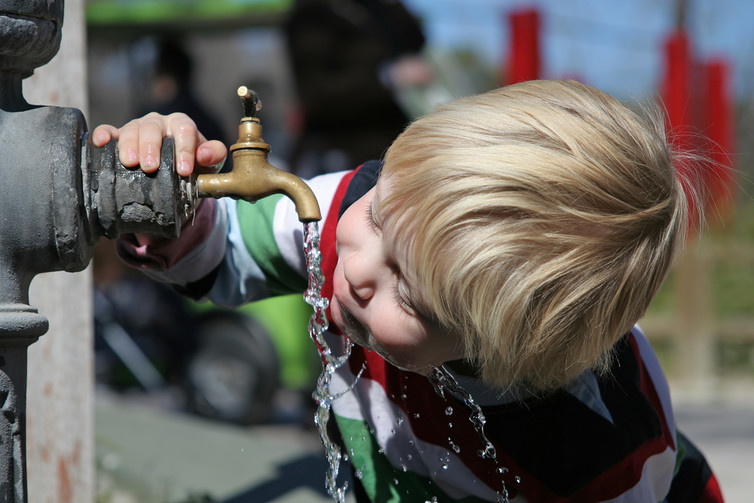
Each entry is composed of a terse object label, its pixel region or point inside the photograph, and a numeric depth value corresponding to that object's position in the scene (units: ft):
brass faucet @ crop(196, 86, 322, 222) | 6.15
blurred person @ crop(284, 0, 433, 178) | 14.30
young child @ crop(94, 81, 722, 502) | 6.08
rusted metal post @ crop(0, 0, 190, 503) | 5.94
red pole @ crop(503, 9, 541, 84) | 18.79
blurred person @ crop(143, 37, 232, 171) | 15.42
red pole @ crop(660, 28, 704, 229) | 23.02
